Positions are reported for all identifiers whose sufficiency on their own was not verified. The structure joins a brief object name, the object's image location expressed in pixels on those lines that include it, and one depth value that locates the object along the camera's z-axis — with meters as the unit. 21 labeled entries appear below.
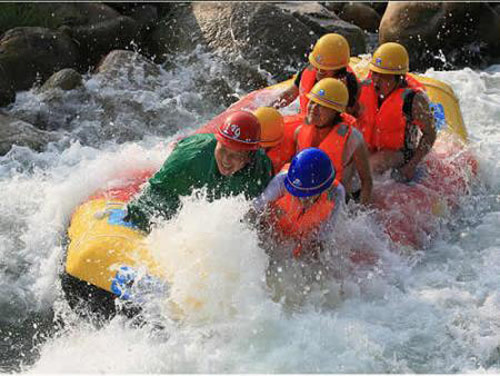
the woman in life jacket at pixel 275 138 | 11.26
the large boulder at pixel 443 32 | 20.49
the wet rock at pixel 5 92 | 16.99
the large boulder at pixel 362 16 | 22.16
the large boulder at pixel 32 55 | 17.58
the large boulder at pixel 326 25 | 19.75
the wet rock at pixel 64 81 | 17.37
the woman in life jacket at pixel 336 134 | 10.90
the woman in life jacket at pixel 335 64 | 12.17
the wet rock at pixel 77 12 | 19.38
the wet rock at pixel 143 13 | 20.47
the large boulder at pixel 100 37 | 19.27
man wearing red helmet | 9.72
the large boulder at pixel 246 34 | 18.80
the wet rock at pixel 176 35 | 19.33
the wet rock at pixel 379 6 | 22.85
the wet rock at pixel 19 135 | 15.14
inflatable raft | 10.06
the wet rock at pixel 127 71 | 17.90
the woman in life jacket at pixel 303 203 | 9.77
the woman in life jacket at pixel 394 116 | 12.40
